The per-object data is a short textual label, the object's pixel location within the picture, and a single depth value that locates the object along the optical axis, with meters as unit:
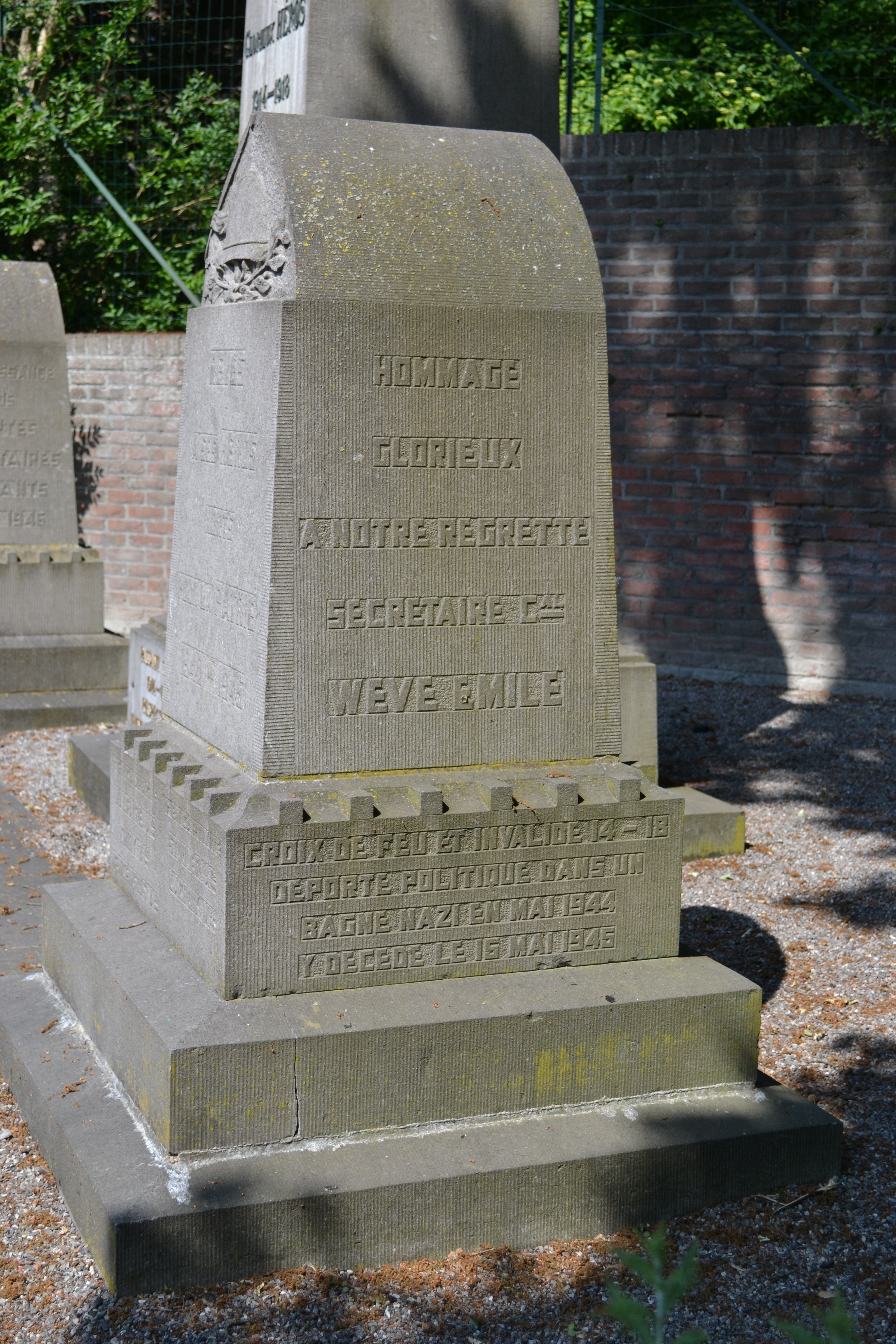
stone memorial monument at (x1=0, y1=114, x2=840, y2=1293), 3.04
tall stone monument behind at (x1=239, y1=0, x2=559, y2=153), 6.05
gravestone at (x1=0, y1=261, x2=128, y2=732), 8.20
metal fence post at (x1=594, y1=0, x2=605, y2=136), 10.40
